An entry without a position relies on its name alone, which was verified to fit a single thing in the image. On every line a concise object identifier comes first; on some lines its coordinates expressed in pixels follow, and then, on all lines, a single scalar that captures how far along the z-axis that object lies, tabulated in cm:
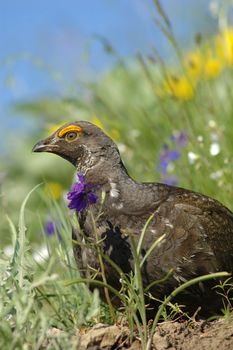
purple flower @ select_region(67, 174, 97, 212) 771
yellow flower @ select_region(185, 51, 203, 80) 1551
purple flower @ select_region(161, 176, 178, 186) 1181
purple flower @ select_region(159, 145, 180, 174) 1159
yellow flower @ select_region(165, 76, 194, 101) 1352
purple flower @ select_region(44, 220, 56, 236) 1093
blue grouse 788
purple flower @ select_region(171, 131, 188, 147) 1218
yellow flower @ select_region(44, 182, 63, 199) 1625
